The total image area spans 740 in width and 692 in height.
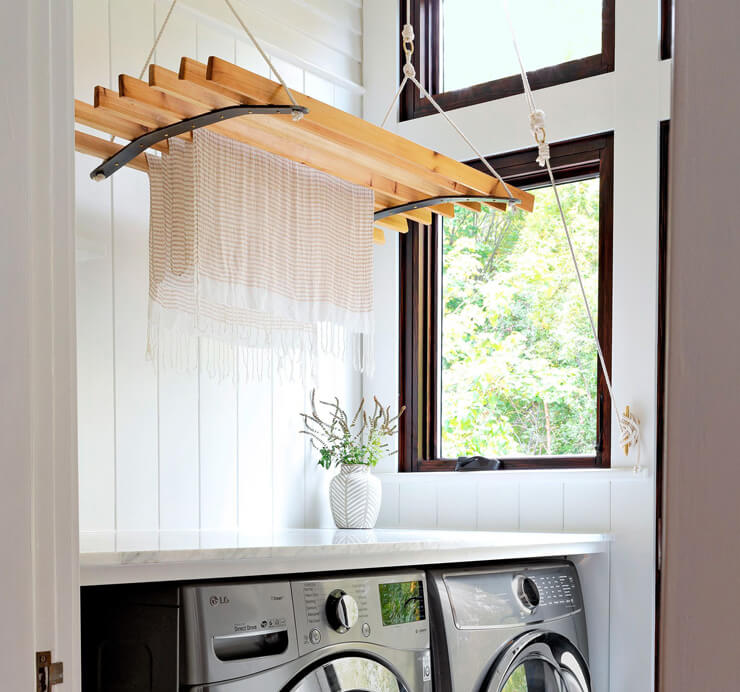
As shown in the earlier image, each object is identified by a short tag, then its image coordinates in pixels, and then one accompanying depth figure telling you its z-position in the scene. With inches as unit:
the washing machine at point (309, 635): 58.5
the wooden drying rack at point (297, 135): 66.8
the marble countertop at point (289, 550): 54.6
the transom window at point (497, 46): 113.9
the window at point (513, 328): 112.2
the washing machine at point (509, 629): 79.9
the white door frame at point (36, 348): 26.1
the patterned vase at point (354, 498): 107.7
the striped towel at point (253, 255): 78.3
